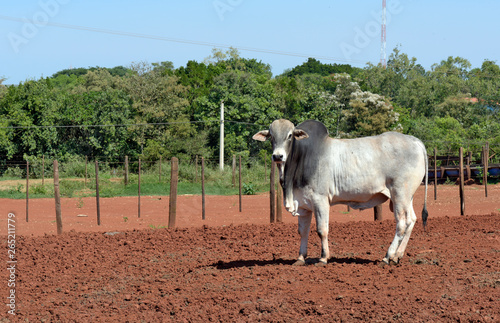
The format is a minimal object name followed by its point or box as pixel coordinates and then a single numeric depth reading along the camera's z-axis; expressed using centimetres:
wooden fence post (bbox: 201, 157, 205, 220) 1670
